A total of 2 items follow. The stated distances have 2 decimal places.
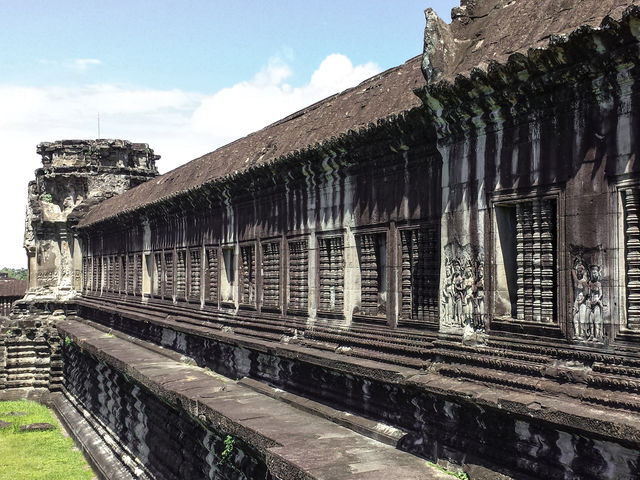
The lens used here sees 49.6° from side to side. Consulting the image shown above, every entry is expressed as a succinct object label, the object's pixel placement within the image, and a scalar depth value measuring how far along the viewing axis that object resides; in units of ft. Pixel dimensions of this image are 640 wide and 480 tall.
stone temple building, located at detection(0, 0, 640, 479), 15.06
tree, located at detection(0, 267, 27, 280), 415.17
